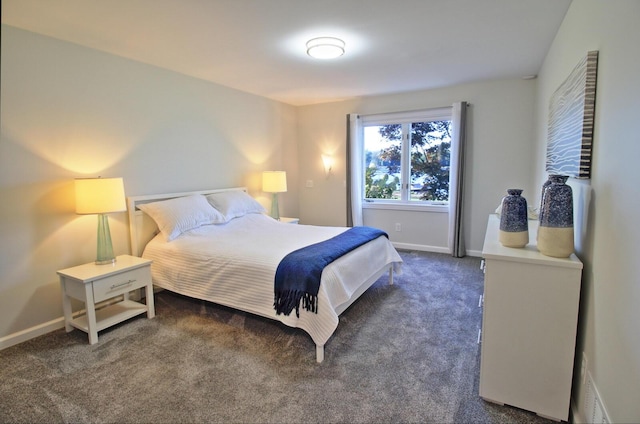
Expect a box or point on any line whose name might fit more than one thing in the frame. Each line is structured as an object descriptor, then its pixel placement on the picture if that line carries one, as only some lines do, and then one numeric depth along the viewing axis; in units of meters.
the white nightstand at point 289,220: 4.82
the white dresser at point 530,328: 1.68
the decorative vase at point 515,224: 1.89
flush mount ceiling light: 2.86
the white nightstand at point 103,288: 2.57
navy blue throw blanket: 2.38
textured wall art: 1.69
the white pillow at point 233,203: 3.94
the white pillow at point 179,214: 3.29
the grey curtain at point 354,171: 5.26
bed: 2.54
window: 4.90
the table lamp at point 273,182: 4.80
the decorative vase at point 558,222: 1.70
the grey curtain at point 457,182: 4.51
